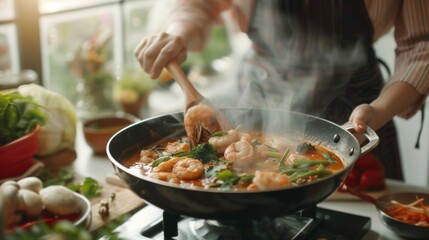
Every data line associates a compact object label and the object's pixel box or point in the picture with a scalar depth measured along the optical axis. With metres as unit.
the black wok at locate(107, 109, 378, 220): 1.18
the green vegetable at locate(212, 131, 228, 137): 1.58
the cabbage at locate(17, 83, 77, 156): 2.11
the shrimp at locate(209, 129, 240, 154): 1.55
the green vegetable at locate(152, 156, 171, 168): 1.54
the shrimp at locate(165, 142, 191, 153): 1.64
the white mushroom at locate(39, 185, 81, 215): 1.53
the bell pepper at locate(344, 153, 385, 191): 1.91
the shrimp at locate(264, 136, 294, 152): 1.64
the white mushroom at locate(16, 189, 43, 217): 1.46
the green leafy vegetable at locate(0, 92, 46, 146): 1.85
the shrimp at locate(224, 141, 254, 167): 1.48
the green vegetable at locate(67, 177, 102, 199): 1.88
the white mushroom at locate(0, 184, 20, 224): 1.39
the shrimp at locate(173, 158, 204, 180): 1.42
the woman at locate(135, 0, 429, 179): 1.85
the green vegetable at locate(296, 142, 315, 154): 1.61
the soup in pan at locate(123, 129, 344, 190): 1.38
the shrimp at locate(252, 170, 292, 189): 1.27
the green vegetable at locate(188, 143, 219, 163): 1.52
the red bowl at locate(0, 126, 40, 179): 1.82
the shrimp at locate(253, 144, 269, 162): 1.54
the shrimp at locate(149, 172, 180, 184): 1.39
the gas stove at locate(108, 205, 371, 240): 1.49
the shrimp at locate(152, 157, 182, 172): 1.48
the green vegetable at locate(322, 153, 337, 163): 1.56
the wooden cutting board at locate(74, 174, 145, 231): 1.69
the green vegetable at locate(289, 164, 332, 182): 1.40
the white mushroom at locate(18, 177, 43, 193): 1.59
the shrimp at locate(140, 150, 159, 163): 1.61
